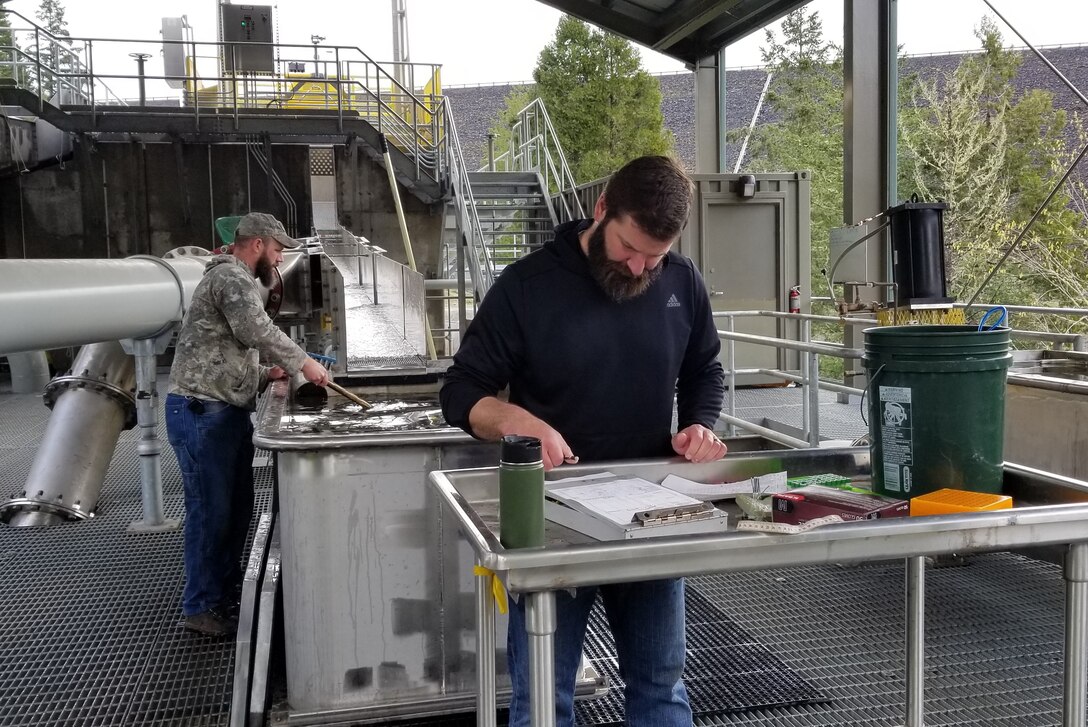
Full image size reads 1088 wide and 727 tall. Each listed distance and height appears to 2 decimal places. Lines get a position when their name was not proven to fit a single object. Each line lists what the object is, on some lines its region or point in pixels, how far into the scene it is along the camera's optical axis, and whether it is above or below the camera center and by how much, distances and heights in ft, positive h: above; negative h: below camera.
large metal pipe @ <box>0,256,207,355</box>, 7.77 +0.20
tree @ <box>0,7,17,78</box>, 45.98 +13.23
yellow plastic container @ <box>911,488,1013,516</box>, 5.69 -1.27
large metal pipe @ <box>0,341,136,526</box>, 18.61 -2.47
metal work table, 4.90 -1.39
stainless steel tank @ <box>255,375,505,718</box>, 9.97 -2.83
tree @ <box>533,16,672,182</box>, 81.92 +18.35
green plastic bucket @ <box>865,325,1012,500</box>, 6.27 -0.76
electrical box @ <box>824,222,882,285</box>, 12.73 +0.58
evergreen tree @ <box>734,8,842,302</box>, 87.10 +17.62
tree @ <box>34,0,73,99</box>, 46.96 +13.59
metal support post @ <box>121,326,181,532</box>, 16.20 -2.14
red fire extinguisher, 35.47 +0.01
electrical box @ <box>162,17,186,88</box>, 60.80 +17.33
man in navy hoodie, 7.13 -0.55
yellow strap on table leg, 5.32 -1.60
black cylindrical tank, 11.00 +0.54
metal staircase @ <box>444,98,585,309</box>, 42.16 +4.91
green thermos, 5.02 -1.02
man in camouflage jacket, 12.76 -1.36
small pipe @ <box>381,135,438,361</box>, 21.25 +1.79
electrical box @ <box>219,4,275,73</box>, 56.59 +17.29
